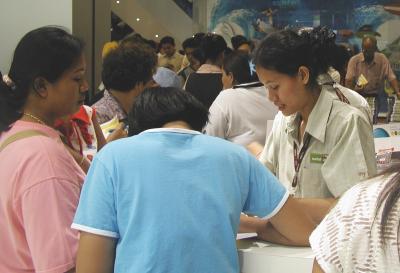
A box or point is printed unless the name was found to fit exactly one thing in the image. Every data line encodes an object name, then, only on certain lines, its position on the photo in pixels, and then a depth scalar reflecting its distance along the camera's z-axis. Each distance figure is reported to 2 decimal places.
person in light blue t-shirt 1.48
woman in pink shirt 1.45
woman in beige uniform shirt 1.90
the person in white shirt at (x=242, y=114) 3.38
